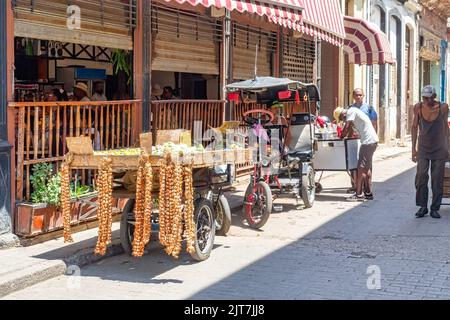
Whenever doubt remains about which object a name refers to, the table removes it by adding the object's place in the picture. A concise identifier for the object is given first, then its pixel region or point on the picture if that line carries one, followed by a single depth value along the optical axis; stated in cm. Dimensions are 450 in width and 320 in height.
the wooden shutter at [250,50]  1336
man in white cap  971
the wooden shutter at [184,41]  1055
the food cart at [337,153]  1169
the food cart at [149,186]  648
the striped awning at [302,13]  973
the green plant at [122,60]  1098
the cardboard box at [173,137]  721
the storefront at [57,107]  779
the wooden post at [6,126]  753
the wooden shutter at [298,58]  1588
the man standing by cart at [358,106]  1158
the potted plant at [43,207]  773
